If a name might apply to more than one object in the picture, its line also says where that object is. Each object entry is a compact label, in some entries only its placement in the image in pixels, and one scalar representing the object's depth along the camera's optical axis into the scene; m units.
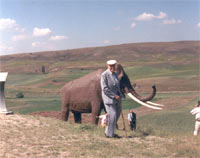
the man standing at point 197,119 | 12.07
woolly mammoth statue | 14.25
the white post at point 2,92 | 13.35
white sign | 13.52
